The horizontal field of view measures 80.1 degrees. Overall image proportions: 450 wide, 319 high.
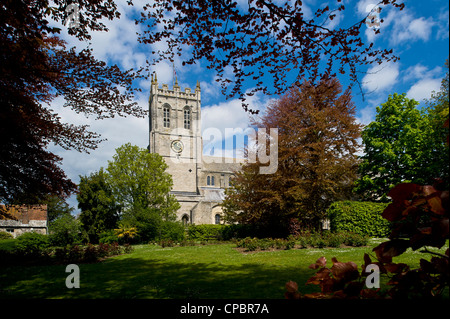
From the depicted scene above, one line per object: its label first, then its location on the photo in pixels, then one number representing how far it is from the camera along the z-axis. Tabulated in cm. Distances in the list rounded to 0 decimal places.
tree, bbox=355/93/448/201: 2080
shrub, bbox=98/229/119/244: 2248
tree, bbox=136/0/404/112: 417
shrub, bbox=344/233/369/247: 1338
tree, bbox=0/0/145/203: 496
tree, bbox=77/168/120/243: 2548
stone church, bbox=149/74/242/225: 4959
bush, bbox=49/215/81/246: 2141
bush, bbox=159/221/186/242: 2458
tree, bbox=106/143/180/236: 2758
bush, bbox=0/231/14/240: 3575
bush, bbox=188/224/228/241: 2866
